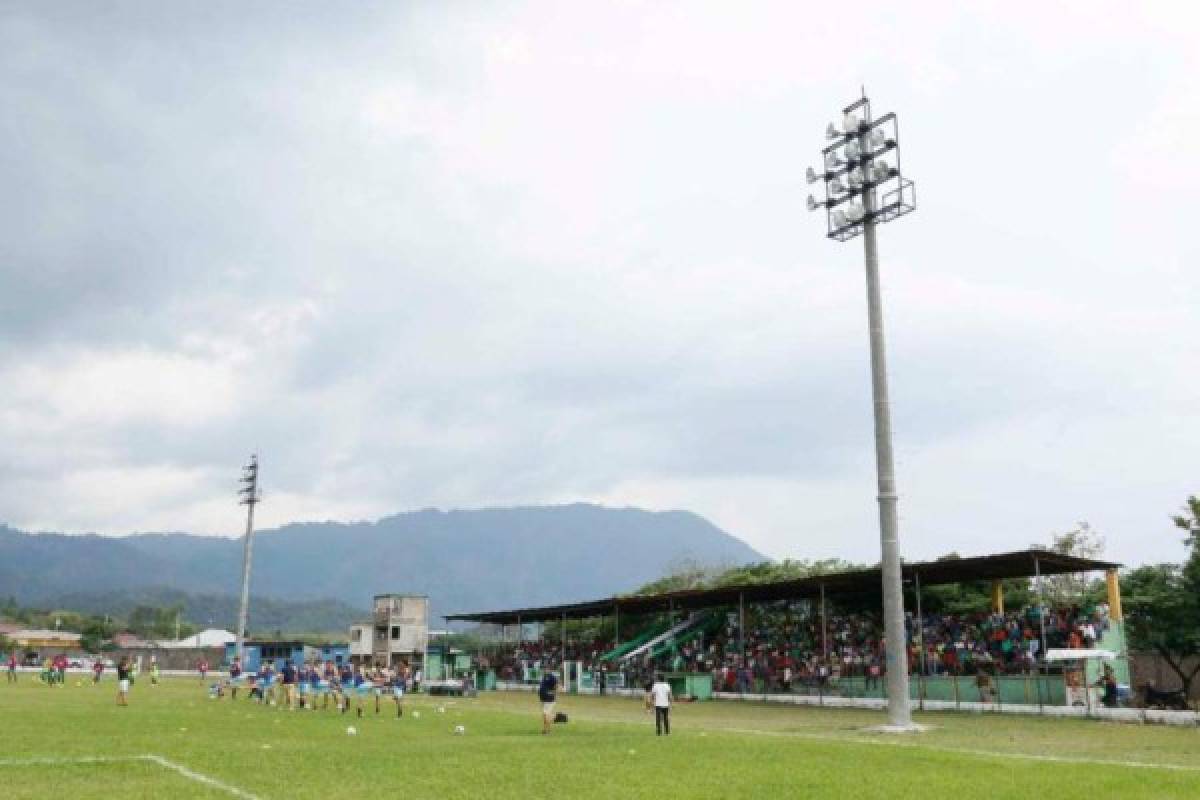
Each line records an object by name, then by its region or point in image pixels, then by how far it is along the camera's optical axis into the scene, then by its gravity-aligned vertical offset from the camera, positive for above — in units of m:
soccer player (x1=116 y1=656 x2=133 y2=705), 33.06 -1.04
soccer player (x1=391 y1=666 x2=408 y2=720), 31.03 -1.16
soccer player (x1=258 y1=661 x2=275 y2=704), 36.44 -1.14
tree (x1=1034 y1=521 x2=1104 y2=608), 50.11 +3.58
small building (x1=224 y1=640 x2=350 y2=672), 71.12 -0.32
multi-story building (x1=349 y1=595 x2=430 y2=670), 74.69 +1.11
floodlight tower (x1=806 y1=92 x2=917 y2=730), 27.64 +11.30
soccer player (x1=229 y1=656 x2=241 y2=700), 38.75 -1.17
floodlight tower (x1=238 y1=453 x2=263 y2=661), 61.44 +8.45
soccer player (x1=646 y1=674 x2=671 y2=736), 22.58 -1.03
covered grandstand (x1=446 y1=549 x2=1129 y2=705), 34.03 +0.65
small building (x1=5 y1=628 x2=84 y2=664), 102.62 +0.25
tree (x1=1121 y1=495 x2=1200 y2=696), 37.88 +1.67
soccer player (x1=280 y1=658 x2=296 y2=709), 33.69 -1.10
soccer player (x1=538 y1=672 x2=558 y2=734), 23.50 -0.99
